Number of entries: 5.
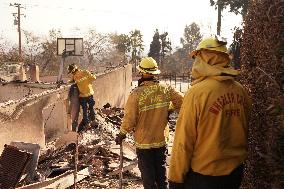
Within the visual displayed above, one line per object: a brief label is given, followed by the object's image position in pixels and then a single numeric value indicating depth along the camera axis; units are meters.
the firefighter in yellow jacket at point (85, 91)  12.07
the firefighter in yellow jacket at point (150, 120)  5.26
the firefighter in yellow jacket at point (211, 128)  3.04
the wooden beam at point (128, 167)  8.30
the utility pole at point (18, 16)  55.64
